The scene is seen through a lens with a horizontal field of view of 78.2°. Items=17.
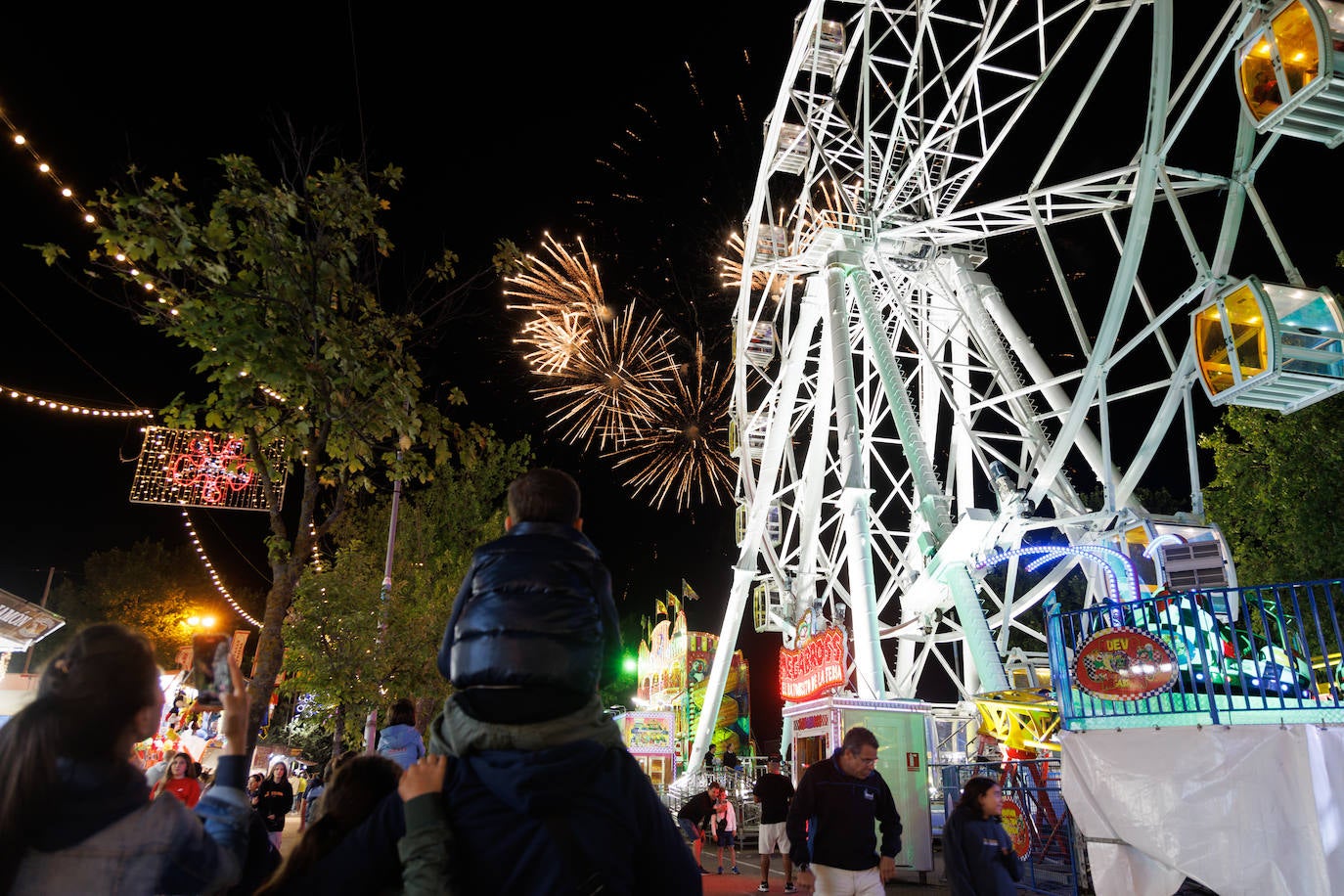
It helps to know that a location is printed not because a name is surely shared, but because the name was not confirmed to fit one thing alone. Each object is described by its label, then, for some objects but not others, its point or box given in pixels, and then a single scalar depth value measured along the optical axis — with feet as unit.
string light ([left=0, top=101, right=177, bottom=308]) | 31.83
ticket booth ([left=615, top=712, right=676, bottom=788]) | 99.81
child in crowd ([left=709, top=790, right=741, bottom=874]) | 52.75
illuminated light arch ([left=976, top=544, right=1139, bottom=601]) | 47.03
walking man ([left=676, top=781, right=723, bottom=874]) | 45.01
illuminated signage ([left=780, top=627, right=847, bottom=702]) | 46.70
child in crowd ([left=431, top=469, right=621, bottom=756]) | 6.69
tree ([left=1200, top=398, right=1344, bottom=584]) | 64.34
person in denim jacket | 6.05
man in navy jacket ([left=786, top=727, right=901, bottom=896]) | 17.28
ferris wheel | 30.94
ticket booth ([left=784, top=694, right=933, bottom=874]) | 39.11
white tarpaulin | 18.44
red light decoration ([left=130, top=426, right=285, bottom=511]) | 62.39
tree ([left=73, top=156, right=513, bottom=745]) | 25.20
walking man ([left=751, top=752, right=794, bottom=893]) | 39.47
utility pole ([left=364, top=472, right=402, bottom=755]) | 62.18
